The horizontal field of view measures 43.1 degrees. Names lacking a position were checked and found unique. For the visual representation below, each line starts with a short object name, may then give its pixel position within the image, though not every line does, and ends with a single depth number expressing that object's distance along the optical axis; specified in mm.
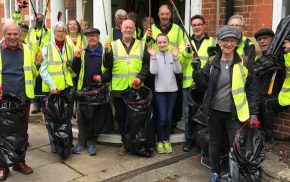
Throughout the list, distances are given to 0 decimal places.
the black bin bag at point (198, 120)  4262
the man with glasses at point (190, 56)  4613
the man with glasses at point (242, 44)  4008
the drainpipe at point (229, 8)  4988
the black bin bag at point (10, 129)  4047
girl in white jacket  4625
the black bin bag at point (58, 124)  4574
